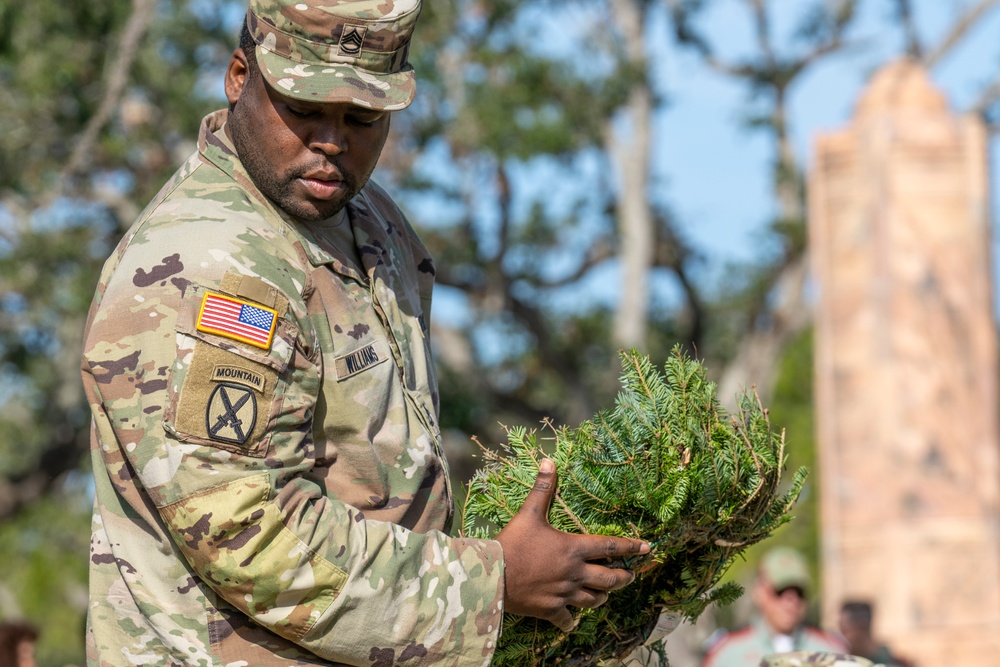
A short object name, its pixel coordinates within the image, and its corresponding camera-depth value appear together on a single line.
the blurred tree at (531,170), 26.47
